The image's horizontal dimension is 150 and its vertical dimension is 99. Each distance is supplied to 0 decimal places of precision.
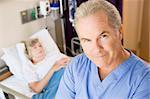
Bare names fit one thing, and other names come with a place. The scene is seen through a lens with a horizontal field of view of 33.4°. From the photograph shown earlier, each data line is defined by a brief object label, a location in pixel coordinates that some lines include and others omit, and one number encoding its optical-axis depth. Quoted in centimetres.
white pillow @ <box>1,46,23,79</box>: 200
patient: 178
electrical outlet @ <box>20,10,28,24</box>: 218
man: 107
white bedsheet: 183
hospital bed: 174
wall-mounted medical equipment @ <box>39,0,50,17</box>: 219
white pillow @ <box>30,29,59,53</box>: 218
